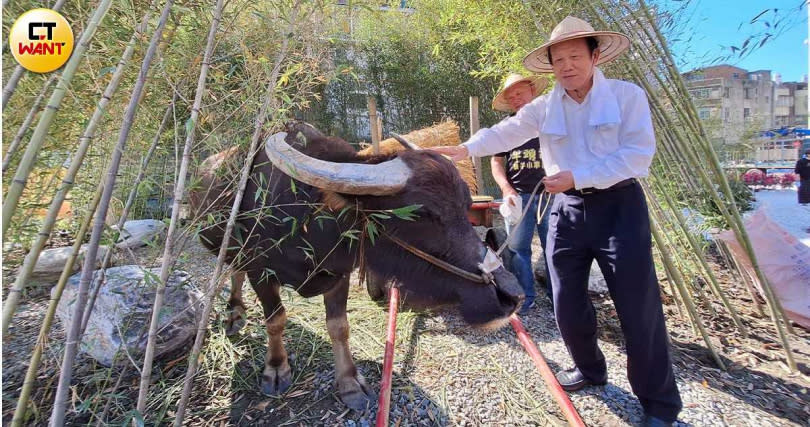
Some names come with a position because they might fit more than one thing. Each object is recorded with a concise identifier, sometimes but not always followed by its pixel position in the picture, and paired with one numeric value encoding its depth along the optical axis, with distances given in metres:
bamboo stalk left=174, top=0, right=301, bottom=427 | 1.50
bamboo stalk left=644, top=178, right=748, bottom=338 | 3.00
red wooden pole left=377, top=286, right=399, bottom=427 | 1.96
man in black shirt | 3.40
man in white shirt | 1.85
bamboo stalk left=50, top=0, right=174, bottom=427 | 1.27
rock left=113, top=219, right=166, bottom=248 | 4.26
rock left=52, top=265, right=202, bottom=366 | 2.42
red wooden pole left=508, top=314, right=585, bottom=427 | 1.90
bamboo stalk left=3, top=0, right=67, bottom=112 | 1.25
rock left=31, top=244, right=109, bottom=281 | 3.91
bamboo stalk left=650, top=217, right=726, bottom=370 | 2.65
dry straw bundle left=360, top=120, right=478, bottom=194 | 5.57
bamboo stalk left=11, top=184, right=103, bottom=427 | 1.26
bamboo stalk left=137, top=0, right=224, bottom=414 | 1.37
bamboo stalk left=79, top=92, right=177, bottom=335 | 1.52
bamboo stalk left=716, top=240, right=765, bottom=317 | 3.30
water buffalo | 1.89
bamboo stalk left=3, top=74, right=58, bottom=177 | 1.35
